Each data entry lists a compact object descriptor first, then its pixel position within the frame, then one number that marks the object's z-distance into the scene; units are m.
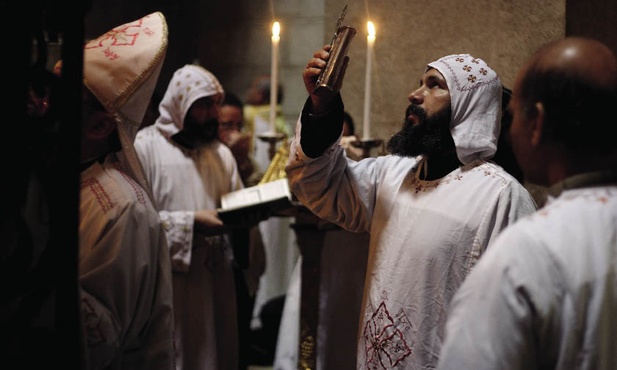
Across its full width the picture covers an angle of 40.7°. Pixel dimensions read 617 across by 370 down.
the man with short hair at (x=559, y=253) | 1.79
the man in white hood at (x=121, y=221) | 2.52
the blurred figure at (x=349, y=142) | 4.78
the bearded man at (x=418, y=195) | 3.06
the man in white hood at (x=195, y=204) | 4.69
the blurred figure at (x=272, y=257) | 7.36
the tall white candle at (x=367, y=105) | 4.20
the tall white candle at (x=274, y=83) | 4.11
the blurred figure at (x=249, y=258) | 5.49
